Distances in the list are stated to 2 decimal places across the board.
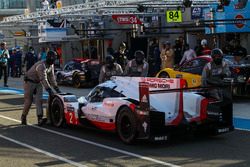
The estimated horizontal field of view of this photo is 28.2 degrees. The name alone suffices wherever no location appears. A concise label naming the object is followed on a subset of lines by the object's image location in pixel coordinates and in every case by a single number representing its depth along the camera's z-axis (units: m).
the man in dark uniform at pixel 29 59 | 25.42
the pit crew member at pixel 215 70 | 10.91
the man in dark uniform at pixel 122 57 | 20.20
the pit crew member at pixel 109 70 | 12.02
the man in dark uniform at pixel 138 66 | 12.26
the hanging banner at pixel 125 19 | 18.55
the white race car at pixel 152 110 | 8.44
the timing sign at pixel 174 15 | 20.09
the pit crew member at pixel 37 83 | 11.29
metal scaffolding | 17.64
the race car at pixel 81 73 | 20.47
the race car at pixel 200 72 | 14.19
